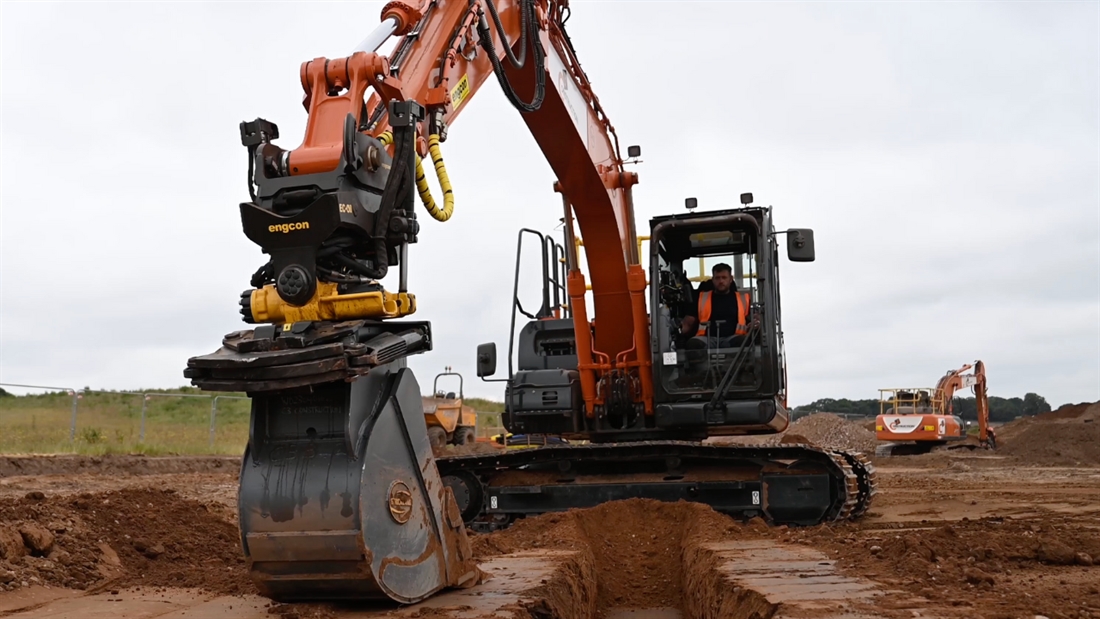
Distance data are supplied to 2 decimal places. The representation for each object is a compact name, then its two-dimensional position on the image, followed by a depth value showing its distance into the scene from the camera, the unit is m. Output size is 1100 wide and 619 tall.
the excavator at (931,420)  25.47
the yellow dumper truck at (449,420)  24.73
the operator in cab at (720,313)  9.13
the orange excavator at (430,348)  4.16
